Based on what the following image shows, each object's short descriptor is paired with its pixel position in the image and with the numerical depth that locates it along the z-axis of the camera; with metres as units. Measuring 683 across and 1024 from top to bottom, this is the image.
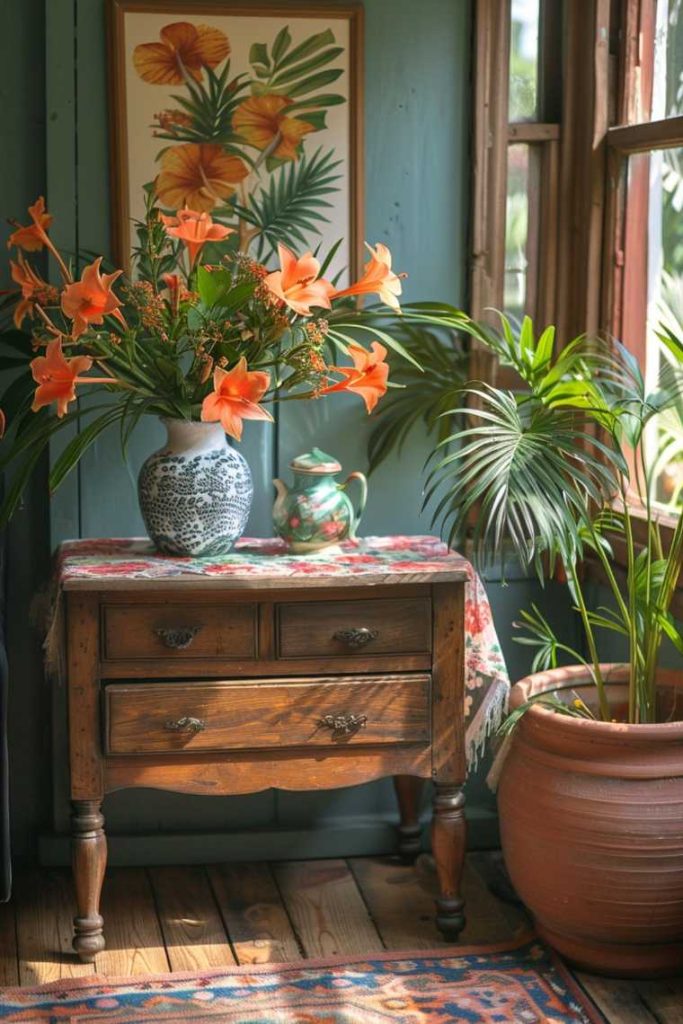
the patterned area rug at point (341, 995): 2.67
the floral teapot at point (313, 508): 3.01
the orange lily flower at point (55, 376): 2.70
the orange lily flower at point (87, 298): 2.67
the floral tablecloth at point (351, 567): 2.84
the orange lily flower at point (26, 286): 2.85
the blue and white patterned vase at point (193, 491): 2.90
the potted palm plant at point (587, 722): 2.68
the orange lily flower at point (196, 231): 2.77
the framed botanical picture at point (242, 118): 3.15
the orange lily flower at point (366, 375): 2.90
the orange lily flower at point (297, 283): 2.73
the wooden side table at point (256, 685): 2.82
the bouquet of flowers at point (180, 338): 2.71
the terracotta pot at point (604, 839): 2.70
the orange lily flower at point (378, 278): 2.89
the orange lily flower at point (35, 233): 2.87
